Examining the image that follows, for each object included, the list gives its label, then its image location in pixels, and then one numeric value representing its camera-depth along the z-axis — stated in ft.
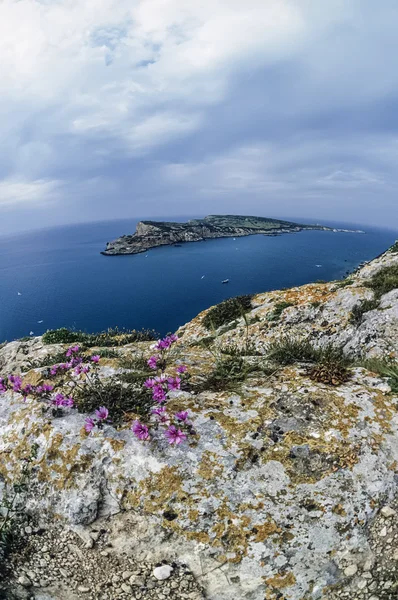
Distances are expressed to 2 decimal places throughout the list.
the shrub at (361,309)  43.84
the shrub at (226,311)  59.57
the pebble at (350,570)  13.98
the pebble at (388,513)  15.16
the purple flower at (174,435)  16.98
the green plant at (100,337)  52.95
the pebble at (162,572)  14.56
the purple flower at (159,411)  18.16
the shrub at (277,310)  52.09
